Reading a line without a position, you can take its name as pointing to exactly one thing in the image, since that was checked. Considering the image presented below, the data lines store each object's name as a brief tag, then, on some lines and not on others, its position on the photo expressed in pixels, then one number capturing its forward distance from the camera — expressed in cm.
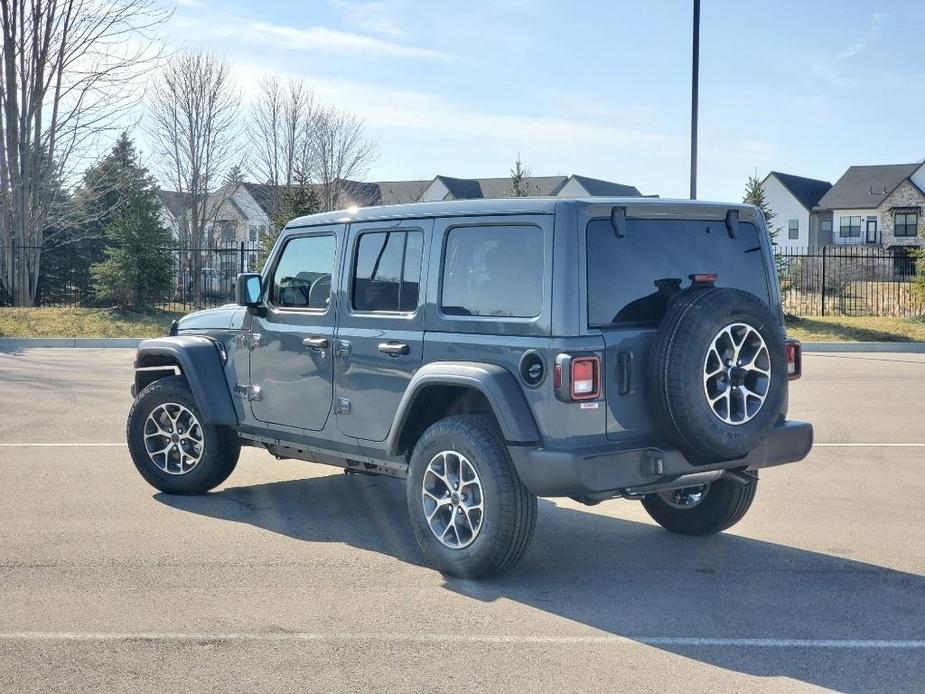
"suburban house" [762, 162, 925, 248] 7331
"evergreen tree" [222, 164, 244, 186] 4519
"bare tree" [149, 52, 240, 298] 4169
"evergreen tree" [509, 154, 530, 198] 3878
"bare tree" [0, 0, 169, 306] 2791
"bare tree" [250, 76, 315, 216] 4422
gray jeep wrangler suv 520
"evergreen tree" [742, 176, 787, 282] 3638
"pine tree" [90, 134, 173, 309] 2617
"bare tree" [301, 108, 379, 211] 4388
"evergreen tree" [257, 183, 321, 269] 2706
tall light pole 2048
